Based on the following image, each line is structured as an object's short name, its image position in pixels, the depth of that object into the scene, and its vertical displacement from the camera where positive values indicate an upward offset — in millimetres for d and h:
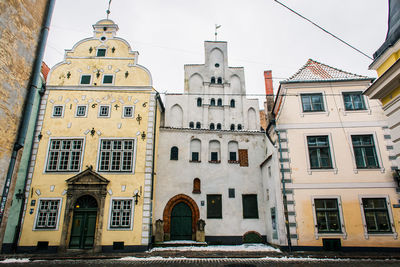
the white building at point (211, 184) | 17547 +2415
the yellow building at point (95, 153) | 14984 +4016
